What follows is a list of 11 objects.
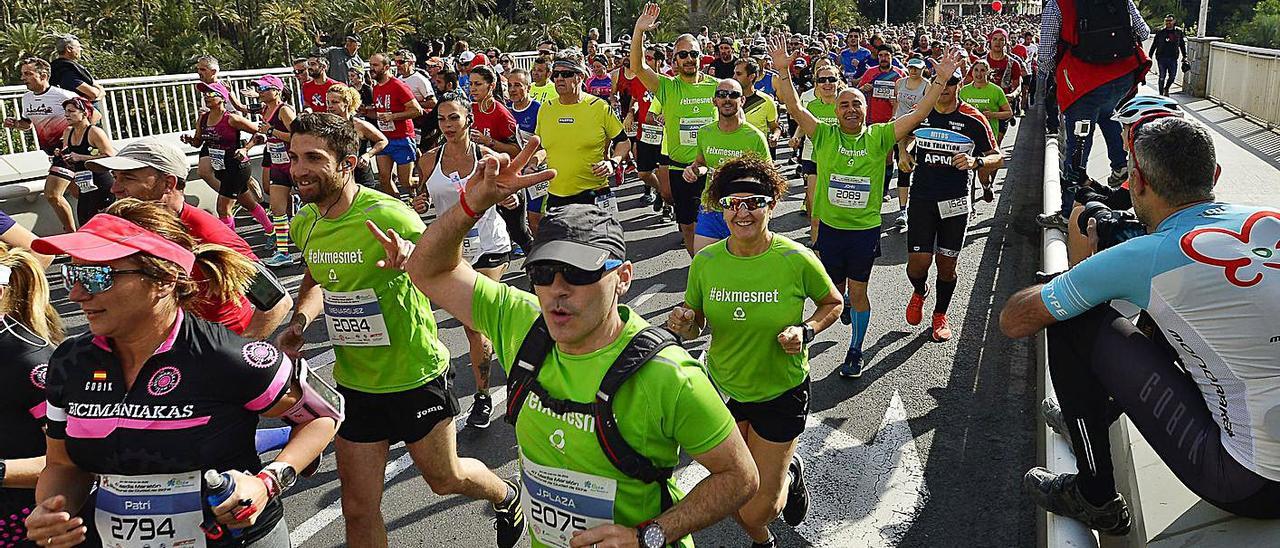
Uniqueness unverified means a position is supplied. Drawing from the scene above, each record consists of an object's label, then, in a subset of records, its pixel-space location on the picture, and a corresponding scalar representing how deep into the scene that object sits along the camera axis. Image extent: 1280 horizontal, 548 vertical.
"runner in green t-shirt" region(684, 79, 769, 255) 7.65
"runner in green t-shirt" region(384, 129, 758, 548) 2.57
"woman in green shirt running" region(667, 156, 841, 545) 4.34
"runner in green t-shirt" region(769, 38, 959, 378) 6.90
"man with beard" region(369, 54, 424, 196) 12.85
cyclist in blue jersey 3.09
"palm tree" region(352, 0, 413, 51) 25.59
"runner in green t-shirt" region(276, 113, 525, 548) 4.12
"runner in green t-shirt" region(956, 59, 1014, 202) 10.72
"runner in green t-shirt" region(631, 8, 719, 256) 9.13
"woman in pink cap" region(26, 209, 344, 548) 2.75
